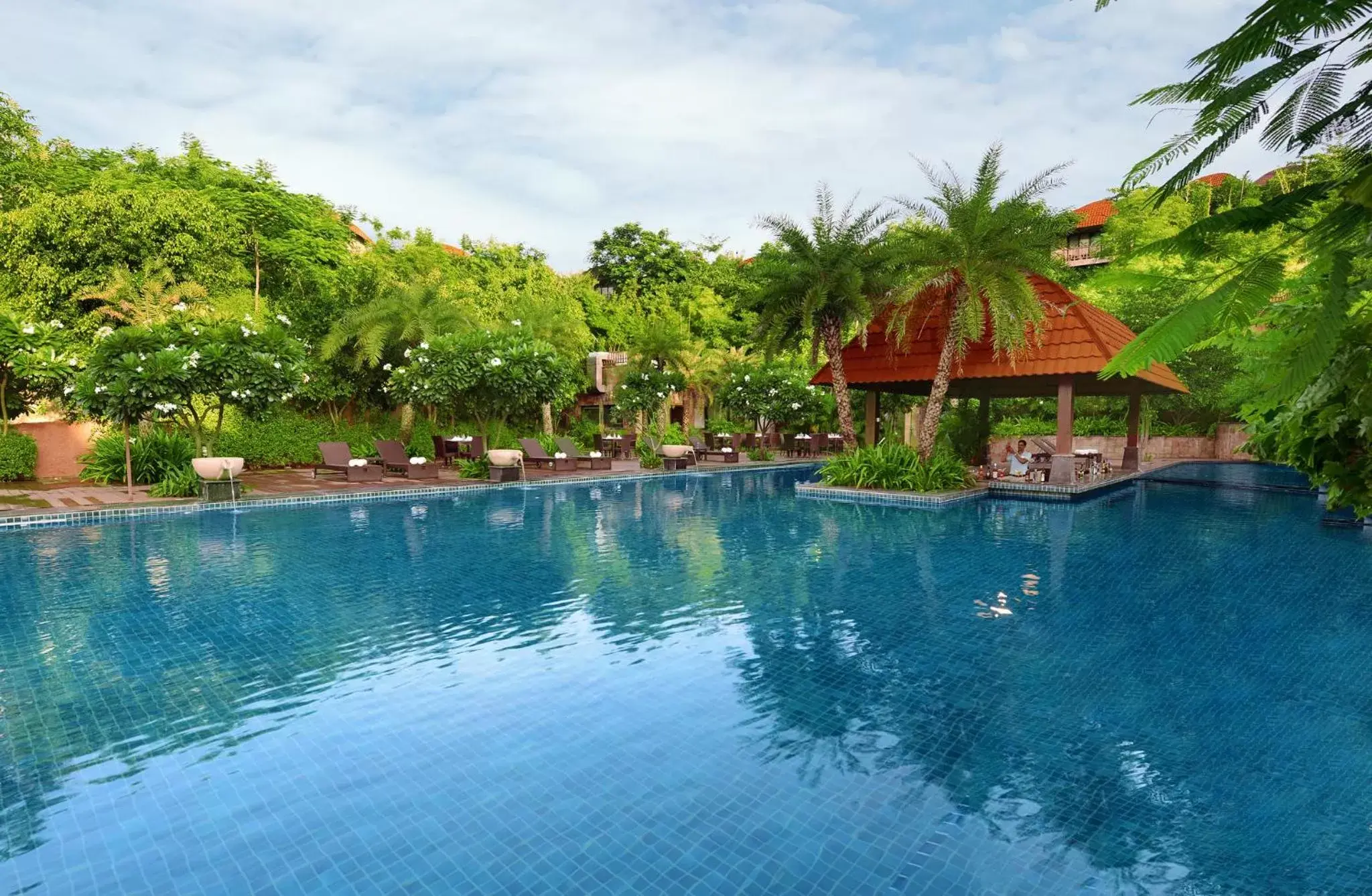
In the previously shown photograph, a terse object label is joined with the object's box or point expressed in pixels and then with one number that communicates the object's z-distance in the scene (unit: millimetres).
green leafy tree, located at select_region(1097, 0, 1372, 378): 1082
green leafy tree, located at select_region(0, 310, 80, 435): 16344
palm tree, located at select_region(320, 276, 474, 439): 22203
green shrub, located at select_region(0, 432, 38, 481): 17328
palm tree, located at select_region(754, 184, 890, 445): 18031
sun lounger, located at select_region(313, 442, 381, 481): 18125
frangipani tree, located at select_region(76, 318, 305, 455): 13883
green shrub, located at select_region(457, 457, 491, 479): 19922
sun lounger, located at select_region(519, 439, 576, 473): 21688
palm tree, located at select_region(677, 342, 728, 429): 29600
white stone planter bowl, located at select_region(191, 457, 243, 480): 14547
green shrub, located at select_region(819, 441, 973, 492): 17109
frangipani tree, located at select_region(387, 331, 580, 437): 19812
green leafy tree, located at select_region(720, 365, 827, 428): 27844
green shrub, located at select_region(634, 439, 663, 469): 23422
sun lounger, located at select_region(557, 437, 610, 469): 22670
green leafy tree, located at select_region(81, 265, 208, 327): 17938
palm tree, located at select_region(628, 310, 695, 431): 28406
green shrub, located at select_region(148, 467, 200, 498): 15195
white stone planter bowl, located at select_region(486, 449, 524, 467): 19453
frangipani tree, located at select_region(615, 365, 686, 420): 25672
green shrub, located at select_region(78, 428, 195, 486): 16094
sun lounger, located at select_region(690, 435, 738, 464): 25406
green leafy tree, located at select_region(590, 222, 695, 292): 39188
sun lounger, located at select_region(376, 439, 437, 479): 19047
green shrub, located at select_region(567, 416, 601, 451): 31156
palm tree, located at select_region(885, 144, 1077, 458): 15617
